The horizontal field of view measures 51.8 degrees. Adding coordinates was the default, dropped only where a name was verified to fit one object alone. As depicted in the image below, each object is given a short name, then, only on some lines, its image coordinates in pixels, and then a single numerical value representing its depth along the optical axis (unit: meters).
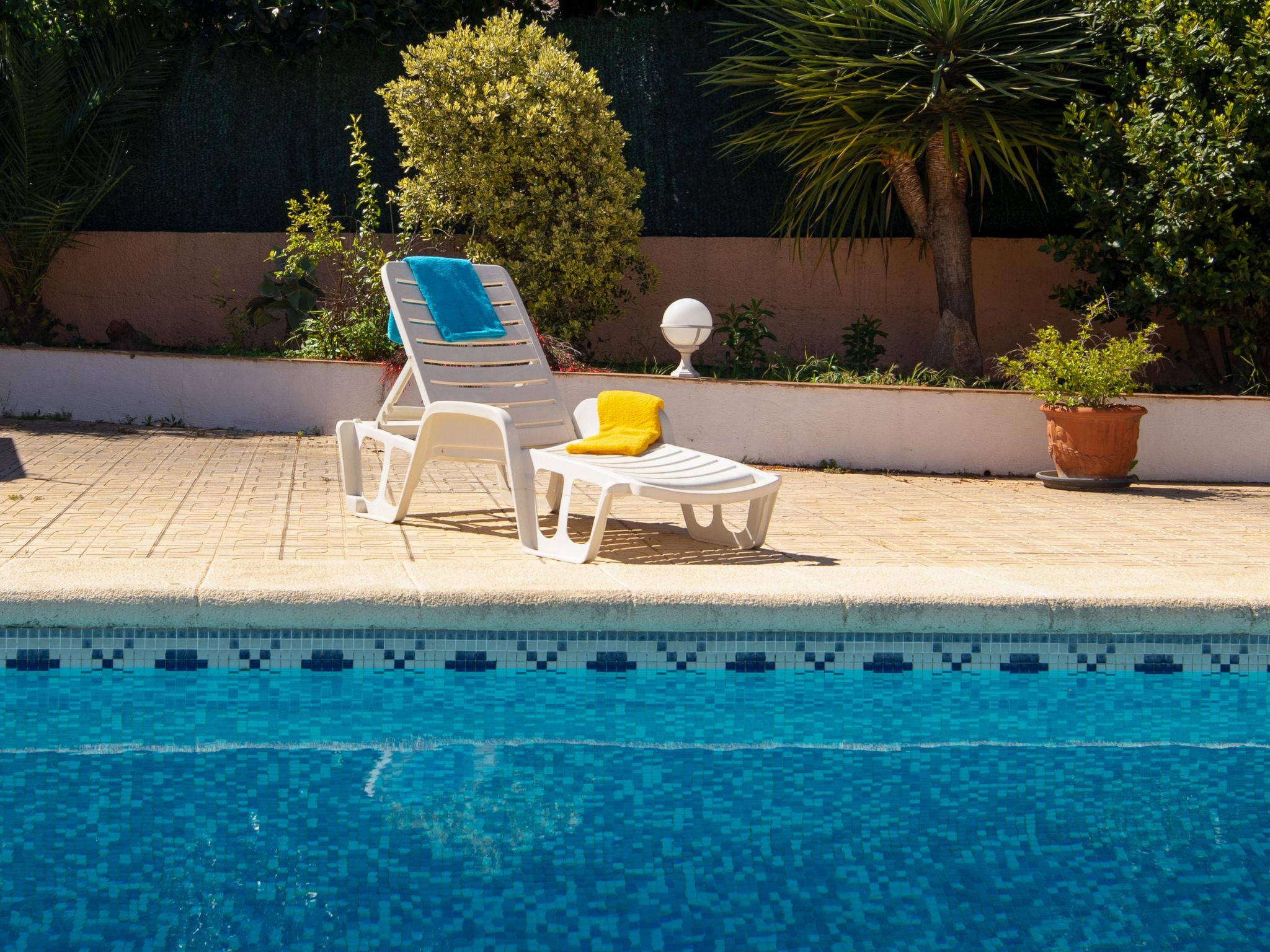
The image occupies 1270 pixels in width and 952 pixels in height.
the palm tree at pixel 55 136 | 9.34
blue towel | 5.69
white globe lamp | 7.95
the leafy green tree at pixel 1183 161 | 7.56
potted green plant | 7.29
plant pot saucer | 7.36
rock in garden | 10.09
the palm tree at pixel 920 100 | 8.01
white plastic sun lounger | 4.68
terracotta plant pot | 7.30
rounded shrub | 8.62
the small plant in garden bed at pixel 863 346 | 9.11
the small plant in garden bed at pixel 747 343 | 8.82
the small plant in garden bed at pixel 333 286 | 8.99
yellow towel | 5.08
